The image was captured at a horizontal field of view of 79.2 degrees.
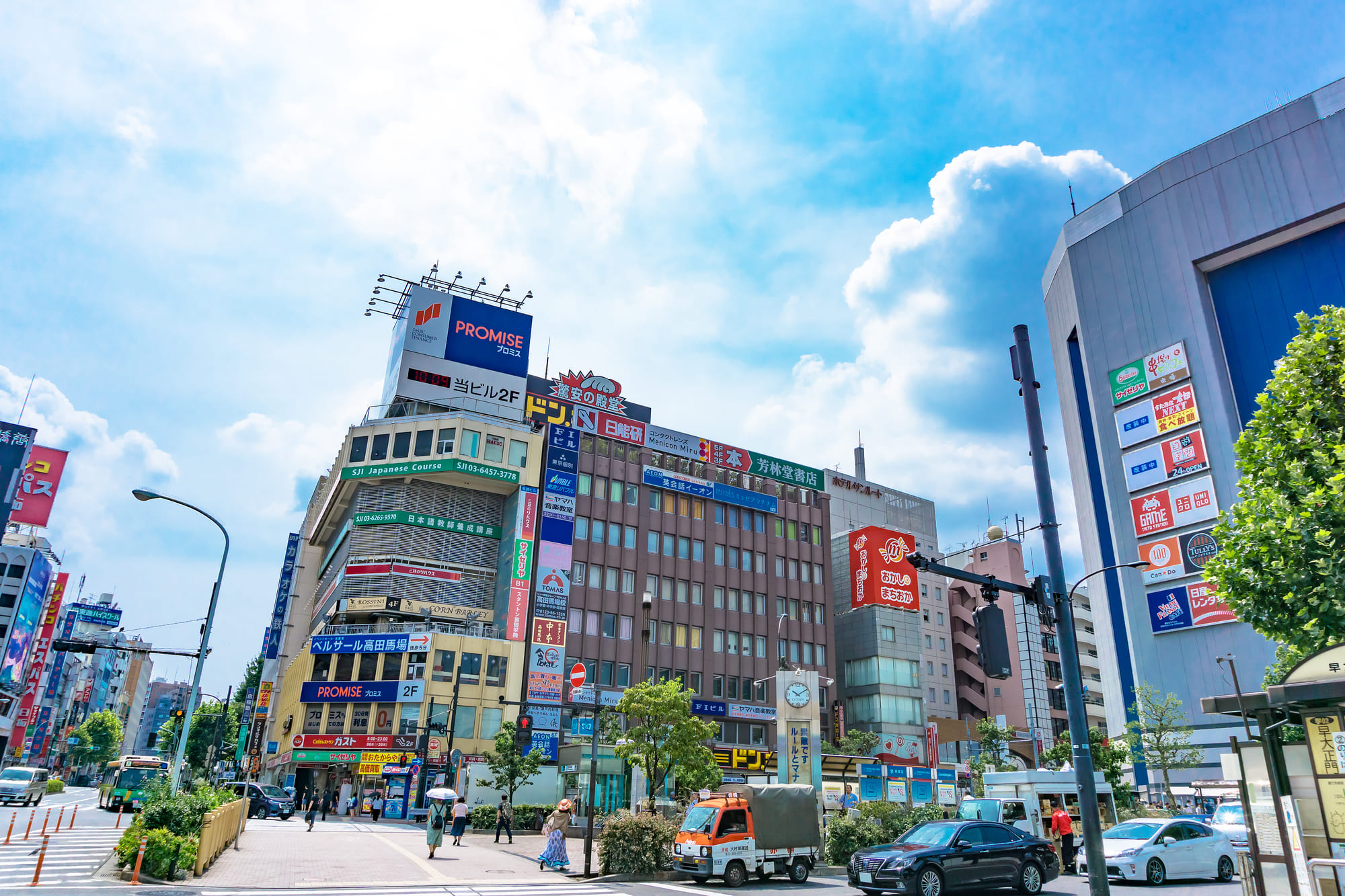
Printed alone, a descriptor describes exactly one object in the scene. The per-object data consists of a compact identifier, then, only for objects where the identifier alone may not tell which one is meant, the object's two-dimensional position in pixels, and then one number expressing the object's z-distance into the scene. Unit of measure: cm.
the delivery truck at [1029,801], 2645
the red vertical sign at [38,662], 9312
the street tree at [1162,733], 4231
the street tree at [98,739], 10688
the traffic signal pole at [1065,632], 1093
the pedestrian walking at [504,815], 3317
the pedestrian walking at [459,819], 3017
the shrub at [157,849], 1733
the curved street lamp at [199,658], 2322
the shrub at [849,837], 2436
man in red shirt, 2323
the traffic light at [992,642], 1147
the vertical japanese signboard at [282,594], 8575
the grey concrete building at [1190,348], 4903
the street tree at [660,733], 3569
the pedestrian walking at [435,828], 2555
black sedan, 1708
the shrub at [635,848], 2242
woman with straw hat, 2353
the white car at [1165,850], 1984
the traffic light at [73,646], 2715
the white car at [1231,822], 2275
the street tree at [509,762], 4319
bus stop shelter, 931
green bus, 3994
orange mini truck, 2111
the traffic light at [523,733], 2691
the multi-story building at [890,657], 6988
